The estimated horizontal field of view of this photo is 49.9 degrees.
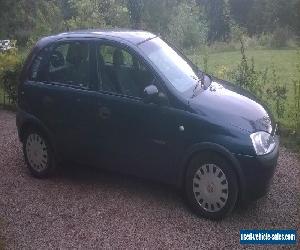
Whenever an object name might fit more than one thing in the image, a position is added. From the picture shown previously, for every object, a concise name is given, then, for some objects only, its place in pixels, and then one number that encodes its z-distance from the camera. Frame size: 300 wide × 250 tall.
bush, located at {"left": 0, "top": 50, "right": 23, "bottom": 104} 7.09
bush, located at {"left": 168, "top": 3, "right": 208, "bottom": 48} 15.82
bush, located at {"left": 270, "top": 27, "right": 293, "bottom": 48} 15.70
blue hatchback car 3.62
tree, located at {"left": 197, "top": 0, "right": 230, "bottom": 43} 23.55
